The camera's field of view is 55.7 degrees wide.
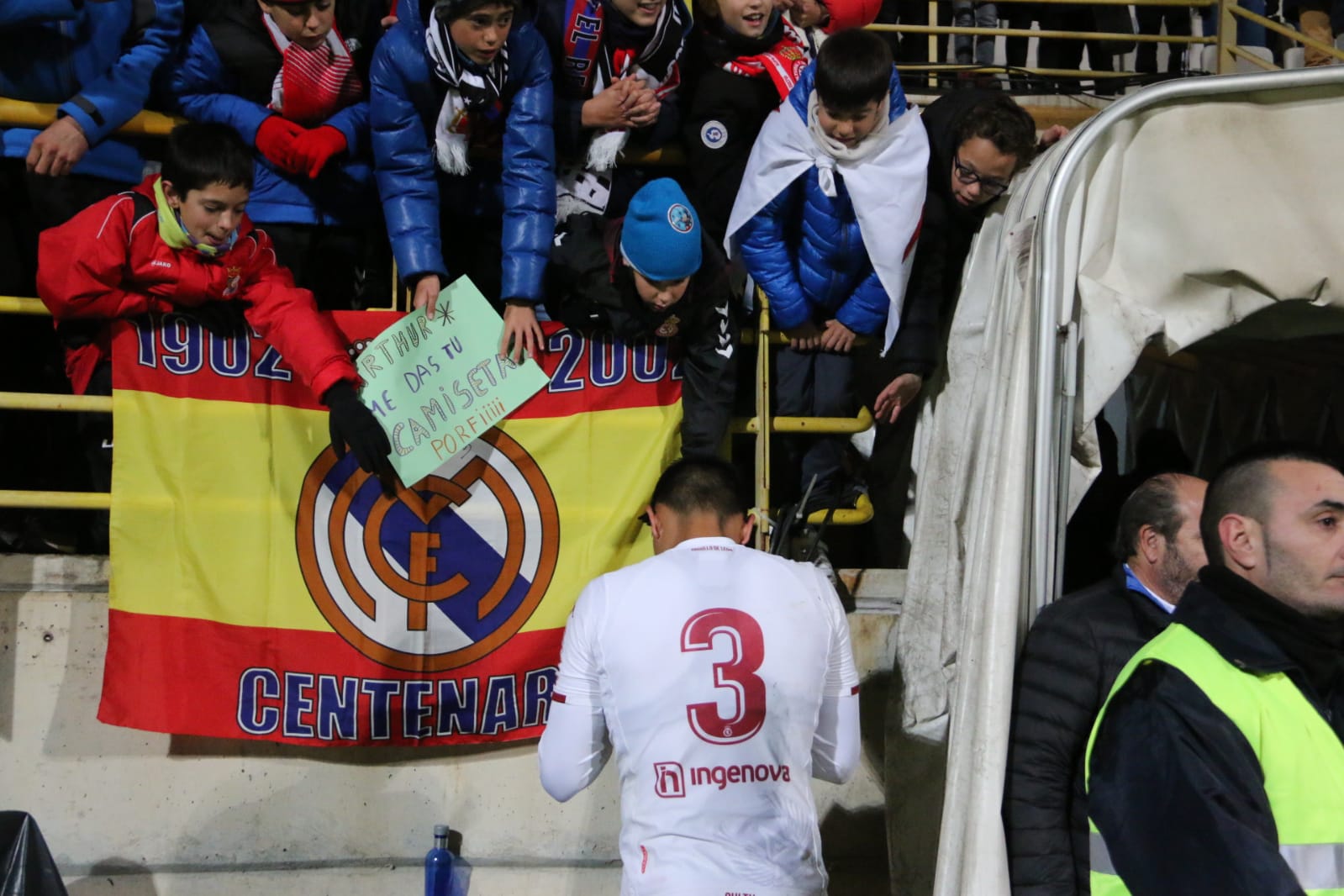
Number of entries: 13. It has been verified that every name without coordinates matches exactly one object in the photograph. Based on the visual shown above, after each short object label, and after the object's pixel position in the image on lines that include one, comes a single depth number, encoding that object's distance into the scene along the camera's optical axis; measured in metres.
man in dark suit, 2.98
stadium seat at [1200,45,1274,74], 8.16
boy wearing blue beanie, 3.75
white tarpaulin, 3.16
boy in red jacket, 3.77
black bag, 3.74
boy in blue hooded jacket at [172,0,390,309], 4.14
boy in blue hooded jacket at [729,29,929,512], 3.95
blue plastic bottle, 4.08
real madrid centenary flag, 4.04
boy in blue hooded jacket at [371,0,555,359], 4.01
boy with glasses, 3.99
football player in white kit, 2.94
